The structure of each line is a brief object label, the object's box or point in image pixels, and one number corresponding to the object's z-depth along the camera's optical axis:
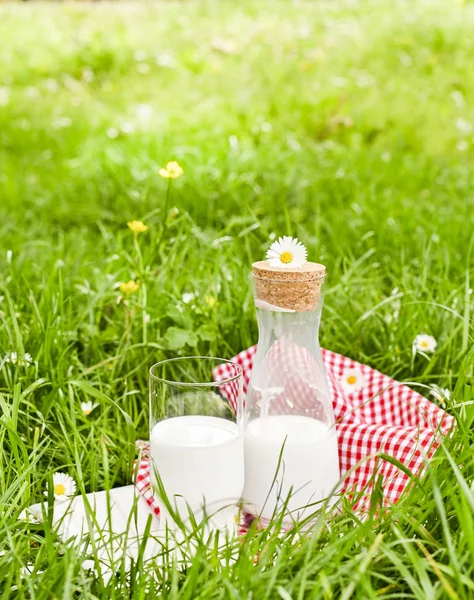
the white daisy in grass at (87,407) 1.40
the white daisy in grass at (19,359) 1.42
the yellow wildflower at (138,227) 1.54
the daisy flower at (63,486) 1.27
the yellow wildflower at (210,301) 1.55
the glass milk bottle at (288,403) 1.22
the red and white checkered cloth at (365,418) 1.26
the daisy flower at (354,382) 1.44
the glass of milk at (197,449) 1.19
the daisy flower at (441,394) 1.33
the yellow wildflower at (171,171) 1.52
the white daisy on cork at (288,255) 1.22
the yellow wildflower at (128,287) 1.52
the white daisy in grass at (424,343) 1.49
